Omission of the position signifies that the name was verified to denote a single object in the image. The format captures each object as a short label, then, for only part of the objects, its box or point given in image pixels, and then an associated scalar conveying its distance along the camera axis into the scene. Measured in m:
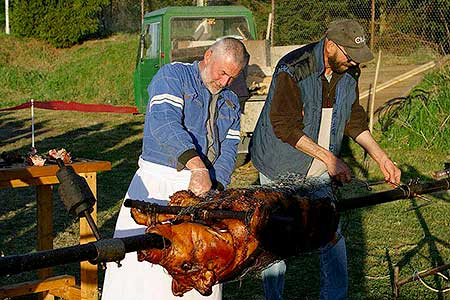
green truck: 12.78
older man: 3.88
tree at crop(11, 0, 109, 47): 25.92
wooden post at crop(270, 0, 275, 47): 17.91
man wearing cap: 4.41
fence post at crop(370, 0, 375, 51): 15.80
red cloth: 9.88
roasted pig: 2.44
